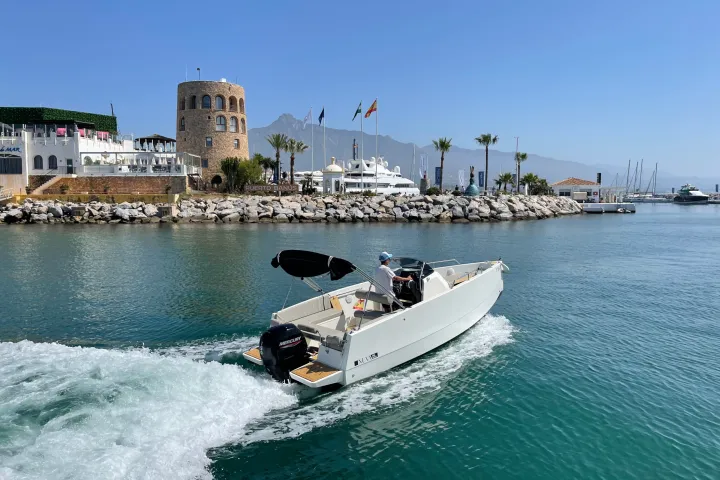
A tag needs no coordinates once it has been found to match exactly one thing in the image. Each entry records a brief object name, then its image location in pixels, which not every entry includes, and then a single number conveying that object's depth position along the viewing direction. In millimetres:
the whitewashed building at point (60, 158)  60406
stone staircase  59116
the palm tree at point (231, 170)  68500
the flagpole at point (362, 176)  78625
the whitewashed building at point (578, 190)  106625
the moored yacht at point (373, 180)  79562
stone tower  73062
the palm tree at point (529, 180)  100188
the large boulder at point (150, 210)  54375
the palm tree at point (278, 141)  76500
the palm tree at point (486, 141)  88625
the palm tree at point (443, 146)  87312
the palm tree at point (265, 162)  78756
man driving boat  13156
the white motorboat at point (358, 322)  10836
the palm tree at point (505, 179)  101100
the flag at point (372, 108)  65500
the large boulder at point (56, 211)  52469
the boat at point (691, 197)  140875
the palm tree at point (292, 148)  76000
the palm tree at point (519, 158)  103525
